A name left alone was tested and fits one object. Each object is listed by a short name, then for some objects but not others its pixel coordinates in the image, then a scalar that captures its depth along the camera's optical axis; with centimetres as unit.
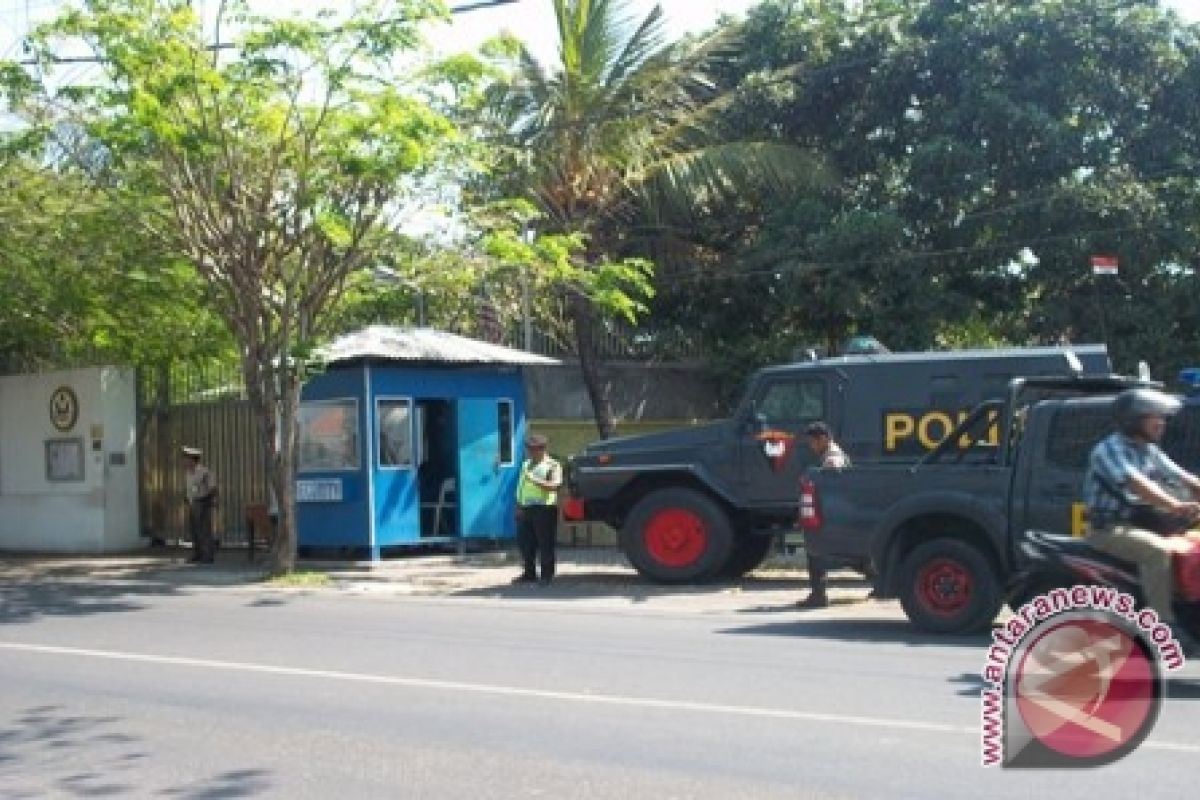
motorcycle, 830
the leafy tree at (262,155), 1577
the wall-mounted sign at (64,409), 2242
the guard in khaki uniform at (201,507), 2073
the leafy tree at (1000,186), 2272
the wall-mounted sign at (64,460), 2252
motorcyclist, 823
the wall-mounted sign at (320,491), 1988
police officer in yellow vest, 1694
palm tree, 2233
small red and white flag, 2164
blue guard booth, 1972
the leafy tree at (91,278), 1842
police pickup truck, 1184
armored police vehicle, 1598
